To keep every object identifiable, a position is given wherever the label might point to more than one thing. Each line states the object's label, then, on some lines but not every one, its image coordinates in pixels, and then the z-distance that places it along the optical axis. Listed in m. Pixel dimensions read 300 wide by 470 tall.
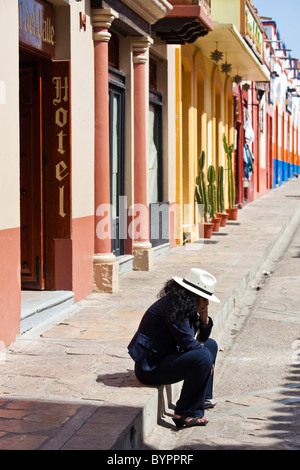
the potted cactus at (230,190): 22.18
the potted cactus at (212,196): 19.03
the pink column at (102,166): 10.47
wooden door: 9.42
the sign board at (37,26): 8.39
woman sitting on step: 6.01
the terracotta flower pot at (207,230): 17.78
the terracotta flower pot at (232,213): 22.25
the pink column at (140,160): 12.89
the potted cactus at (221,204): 20.22
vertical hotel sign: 9.38
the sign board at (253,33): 20.69
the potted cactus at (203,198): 17.83
